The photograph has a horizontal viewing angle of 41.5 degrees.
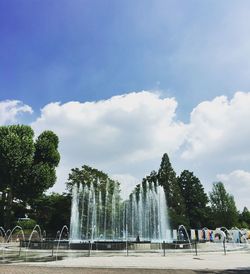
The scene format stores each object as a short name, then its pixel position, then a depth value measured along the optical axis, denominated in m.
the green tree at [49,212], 53.56
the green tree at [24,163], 45.53
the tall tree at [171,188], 69.88
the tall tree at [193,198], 77.38
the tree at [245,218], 82.11
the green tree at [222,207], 75.44
